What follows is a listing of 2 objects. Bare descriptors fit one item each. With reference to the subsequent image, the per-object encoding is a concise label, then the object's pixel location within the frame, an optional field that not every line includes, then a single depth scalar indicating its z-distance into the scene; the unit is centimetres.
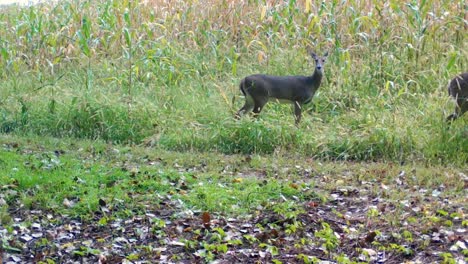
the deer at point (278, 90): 1113
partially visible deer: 1032
